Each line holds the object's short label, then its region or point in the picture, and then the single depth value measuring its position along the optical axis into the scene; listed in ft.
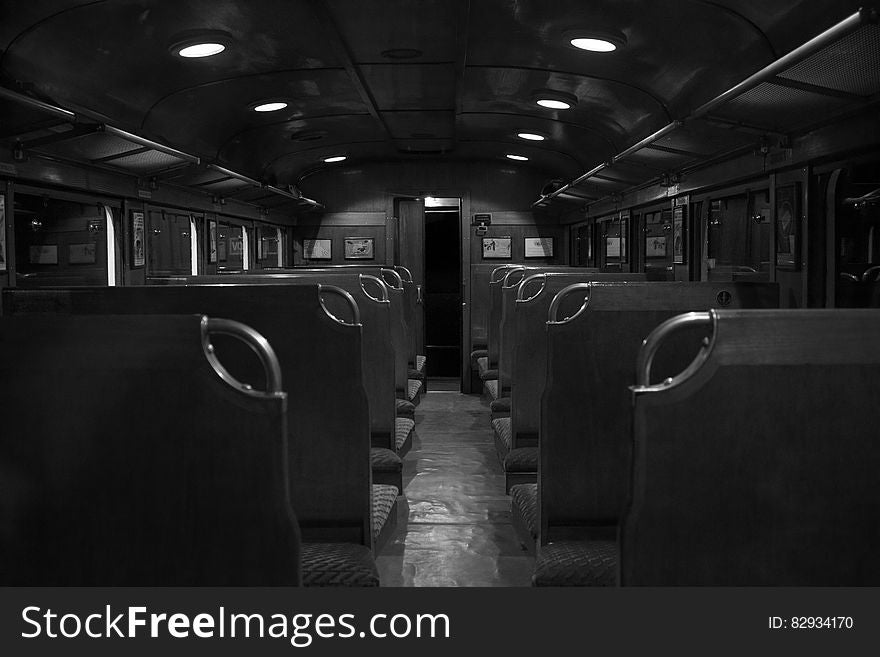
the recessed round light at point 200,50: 18.35
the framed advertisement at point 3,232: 16.34
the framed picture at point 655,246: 25.53
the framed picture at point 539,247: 41.47
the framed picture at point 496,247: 40.75
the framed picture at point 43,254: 17.81
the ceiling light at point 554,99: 24.77
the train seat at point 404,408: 20.53
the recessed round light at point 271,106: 25.53
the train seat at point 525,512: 11.53
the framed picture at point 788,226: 16.07
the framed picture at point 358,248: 41.14
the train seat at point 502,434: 17.02
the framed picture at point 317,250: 42.04
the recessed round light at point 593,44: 18.42
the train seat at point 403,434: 16.62
